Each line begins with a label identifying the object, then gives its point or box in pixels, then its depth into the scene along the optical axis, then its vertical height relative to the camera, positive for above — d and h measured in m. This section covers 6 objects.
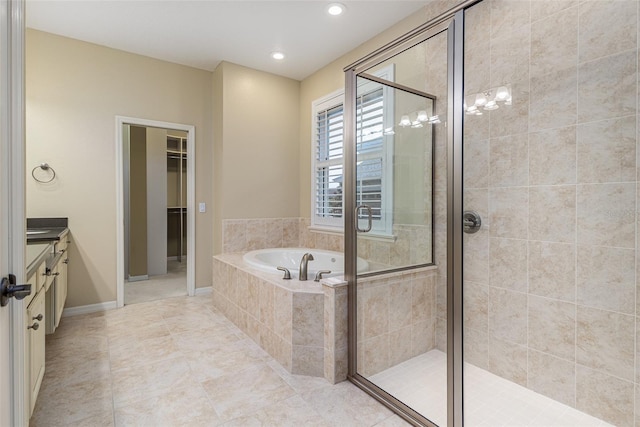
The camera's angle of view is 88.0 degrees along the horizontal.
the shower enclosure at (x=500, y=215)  1.61 -0.03
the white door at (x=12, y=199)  0.87 +0.03
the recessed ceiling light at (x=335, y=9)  2.67 +1.65
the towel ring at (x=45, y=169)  3.06 +0.36
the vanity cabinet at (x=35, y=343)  1.45 -0.64
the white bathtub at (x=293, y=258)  3.38 -0.51
